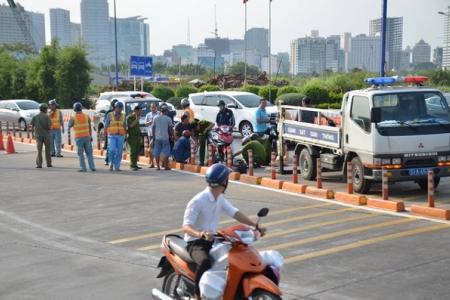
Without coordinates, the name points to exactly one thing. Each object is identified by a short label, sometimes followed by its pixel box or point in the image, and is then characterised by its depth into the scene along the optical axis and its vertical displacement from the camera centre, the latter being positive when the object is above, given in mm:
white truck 14180 -1180
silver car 35094 -1758
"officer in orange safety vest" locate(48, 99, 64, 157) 22781 -1603
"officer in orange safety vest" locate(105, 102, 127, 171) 18922 -1449
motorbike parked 19359 -1791
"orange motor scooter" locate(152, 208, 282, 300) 6258 -1769
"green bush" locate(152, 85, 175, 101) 53250 -1281
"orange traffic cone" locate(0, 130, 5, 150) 26641 -2577
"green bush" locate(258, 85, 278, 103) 47147 -1214
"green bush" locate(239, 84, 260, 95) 50703 -1020
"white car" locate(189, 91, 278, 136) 27359 -1251
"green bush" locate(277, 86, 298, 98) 45625 -993
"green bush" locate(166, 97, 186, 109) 47344 -1741
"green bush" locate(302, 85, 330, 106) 43031 -1181
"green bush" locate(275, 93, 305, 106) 40344 -1341
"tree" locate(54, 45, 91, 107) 52000 +55
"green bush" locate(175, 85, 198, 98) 53469 -1197
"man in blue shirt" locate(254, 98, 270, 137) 20344 -1317
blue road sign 42438 +611
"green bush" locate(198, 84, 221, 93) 54000 -997
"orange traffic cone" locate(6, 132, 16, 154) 25234 -2509
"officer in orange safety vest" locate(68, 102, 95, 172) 19031 -1444
